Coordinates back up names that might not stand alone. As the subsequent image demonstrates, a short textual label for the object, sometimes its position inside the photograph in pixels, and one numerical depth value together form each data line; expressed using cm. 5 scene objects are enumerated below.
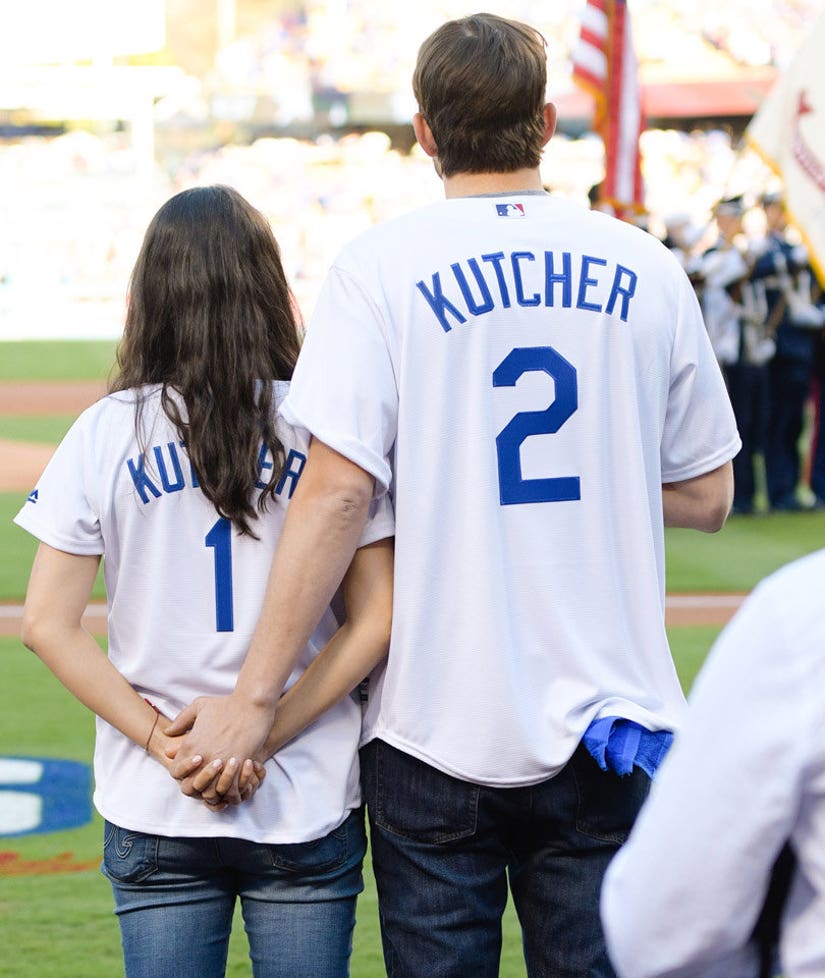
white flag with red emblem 1678
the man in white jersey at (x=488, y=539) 392
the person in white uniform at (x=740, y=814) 217
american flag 2284
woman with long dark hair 412
